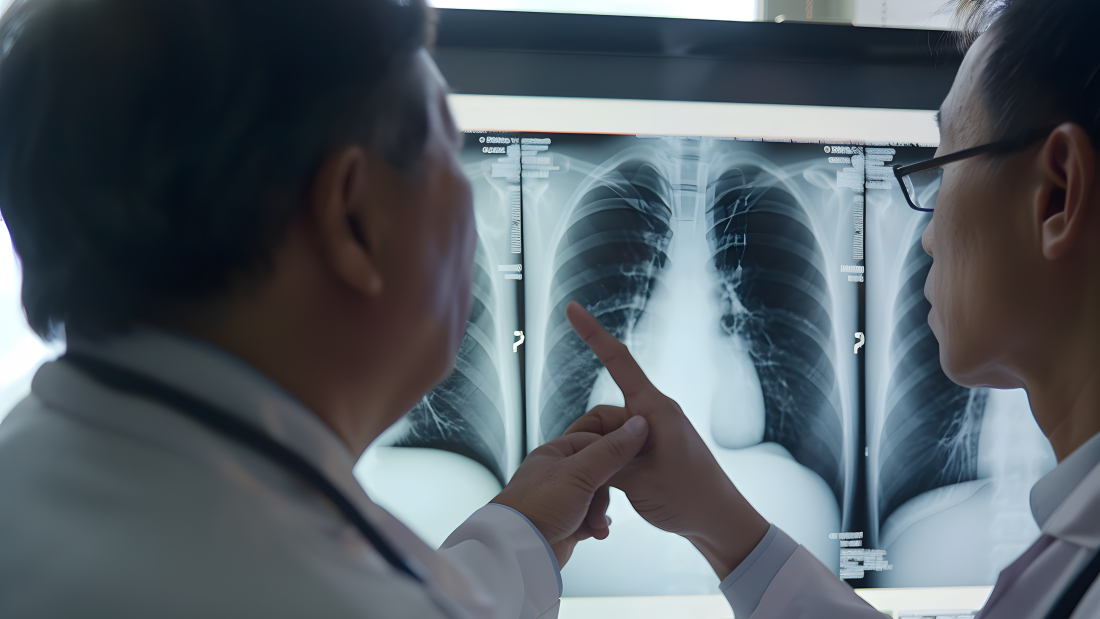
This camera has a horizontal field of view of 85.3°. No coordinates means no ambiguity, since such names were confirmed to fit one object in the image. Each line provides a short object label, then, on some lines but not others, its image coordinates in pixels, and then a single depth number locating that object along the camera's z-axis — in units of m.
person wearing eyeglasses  0.69
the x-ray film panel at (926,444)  1.12
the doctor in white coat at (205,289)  0.40
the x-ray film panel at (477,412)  1.04
